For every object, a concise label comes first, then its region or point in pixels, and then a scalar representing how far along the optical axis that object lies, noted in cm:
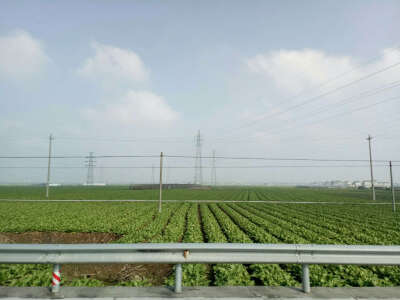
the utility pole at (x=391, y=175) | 1880
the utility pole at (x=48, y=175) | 2431
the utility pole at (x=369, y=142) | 3720
